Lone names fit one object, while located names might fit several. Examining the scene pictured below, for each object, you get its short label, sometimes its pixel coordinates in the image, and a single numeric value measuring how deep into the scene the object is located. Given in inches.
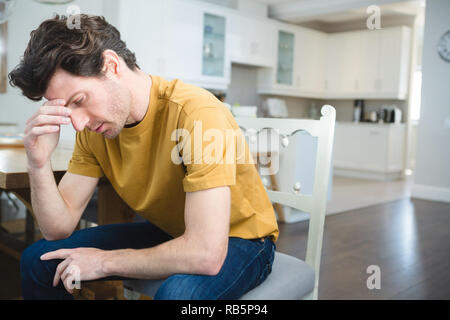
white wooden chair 39.3
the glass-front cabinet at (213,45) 207.5
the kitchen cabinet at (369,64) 252.8
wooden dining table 45.3
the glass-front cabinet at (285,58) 249.4
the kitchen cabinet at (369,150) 251.0
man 33.8
